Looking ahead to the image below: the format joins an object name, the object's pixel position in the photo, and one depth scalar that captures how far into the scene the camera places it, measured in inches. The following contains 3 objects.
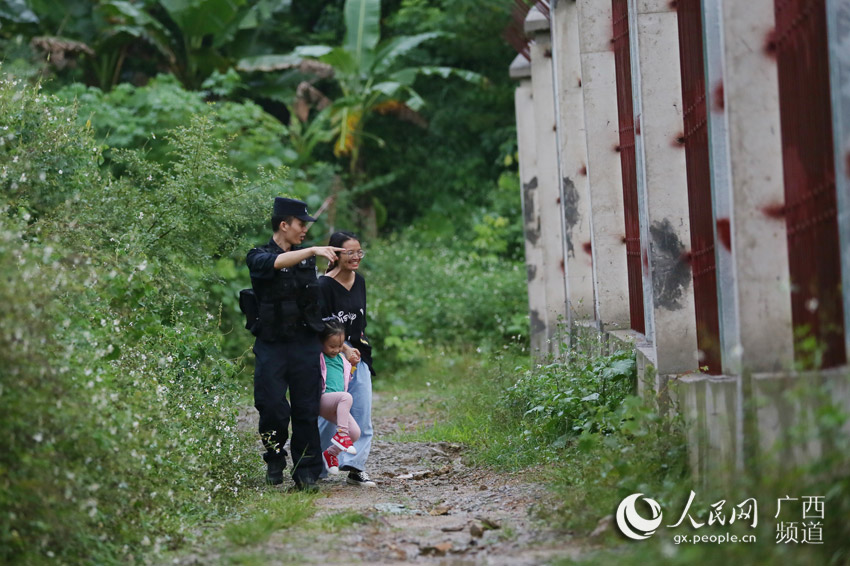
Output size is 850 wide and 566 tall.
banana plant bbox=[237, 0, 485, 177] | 1696.6
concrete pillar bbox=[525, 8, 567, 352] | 1088.2
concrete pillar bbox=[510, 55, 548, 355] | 1252.5
